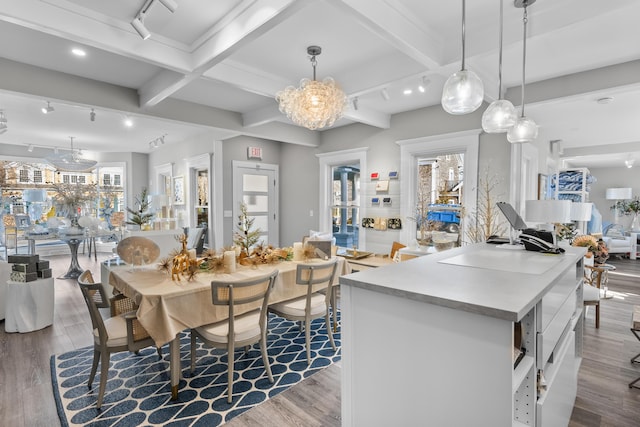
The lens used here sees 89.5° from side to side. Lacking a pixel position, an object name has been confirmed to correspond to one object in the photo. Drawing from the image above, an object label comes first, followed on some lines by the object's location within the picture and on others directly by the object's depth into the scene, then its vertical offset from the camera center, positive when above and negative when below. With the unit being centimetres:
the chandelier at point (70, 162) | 647 +83
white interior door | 600 +17
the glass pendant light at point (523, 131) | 234 +52
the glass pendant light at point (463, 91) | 168 +58
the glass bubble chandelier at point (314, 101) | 278 +90
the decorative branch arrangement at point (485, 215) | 376 -16
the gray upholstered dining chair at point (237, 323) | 210 -87
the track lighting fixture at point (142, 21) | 205 +115
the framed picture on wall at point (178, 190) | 717 +29
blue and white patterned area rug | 198 -131
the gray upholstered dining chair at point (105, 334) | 200 -85
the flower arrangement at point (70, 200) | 554 +5
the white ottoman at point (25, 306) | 320 -103
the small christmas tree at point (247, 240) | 295 -35
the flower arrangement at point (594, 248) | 375 -55
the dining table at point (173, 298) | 204 -65
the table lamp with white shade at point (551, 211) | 304 -9
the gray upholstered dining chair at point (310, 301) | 260 -87
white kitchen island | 101 -52
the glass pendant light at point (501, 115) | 203 +55
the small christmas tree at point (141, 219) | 534 -28
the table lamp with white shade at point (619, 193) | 860 +23
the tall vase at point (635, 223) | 837 -57
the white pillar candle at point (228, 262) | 266 -49
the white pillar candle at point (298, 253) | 322 -51
